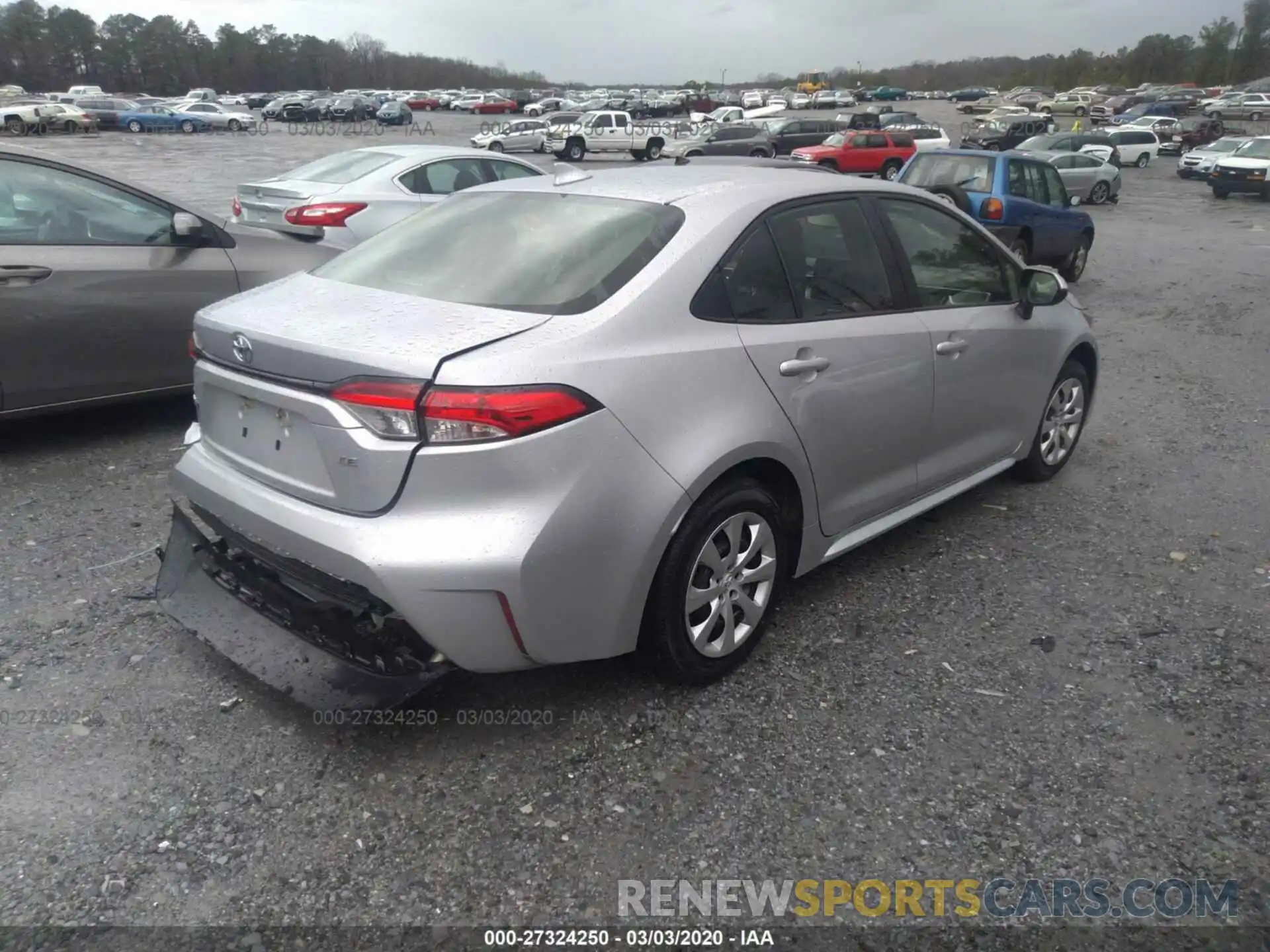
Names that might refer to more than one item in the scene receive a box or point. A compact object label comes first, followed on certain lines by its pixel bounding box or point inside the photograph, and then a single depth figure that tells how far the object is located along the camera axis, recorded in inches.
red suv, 1148.5
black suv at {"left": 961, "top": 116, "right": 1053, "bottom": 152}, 1551.4
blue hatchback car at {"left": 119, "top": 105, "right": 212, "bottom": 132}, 1945.1
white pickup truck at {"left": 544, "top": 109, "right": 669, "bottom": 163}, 1579.7
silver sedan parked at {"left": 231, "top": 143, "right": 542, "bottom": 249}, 362.3
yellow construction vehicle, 4436.5
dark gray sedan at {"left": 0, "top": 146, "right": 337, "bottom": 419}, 189.3
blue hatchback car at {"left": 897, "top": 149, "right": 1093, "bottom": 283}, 479.5
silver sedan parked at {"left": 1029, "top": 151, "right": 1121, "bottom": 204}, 976.9
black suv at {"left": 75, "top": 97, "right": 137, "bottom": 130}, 1943.9
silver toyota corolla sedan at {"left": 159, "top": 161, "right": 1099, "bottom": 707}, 100.8
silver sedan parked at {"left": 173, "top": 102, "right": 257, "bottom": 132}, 2031.3
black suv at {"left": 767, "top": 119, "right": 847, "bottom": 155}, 1449.3
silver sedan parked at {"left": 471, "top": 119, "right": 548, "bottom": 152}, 1662.2
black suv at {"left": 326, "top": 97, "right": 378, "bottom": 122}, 2507.4
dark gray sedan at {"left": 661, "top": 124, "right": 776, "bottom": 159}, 1346.0
